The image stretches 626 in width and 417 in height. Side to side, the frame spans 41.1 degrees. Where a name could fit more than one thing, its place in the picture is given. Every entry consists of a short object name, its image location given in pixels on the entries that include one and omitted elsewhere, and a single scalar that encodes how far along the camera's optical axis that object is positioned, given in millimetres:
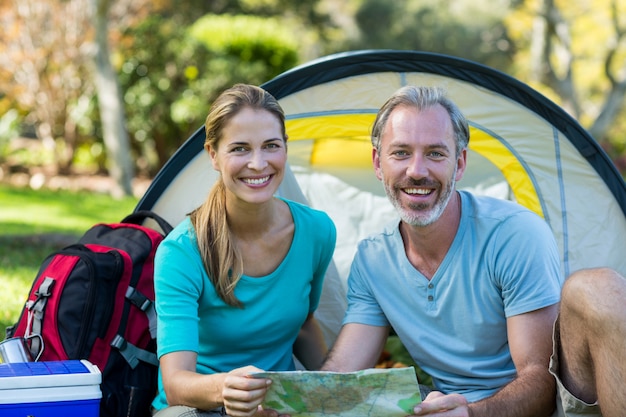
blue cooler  2182
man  2219
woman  2285
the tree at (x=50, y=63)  9523
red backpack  2666
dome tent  3301
